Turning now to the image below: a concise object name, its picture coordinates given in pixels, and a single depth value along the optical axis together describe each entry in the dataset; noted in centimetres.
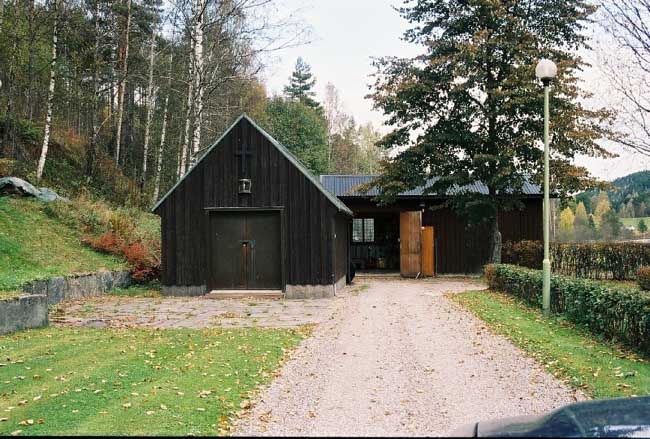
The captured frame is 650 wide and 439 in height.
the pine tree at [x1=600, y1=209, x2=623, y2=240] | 4509
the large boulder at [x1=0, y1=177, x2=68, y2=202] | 2002
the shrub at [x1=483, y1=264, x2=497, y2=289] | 1782
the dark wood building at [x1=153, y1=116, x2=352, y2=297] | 1670
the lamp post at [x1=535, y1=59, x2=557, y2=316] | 1196
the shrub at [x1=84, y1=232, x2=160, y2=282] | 1906
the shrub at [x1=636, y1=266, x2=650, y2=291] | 1768
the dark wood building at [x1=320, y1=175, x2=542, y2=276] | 2459
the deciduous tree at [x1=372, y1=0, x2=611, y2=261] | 2091
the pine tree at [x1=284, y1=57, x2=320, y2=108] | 5925
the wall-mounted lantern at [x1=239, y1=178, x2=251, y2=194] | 1688
